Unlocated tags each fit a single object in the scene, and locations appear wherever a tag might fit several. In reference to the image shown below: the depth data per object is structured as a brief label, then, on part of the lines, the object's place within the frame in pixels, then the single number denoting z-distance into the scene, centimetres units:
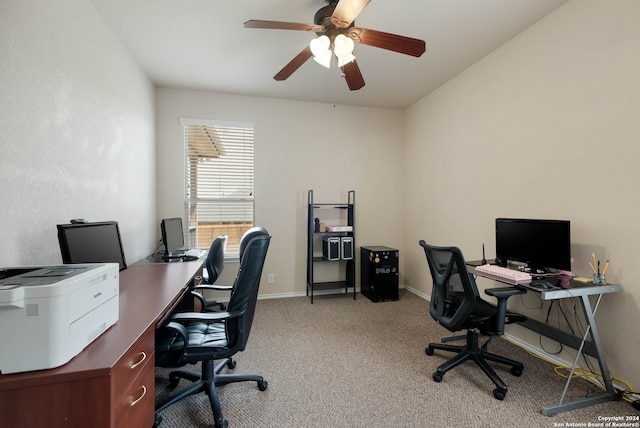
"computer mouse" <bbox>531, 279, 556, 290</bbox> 185
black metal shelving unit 388
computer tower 390
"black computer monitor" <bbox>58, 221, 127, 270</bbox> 163
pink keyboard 198
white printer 90
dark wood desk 89
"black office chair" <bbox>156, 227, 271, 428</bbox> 157
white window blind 378
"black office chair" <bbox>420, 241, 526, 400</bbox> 196
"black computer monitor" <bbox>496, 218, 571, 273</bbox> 205
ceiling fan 186
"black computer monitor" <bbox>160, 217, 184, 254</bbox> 291
